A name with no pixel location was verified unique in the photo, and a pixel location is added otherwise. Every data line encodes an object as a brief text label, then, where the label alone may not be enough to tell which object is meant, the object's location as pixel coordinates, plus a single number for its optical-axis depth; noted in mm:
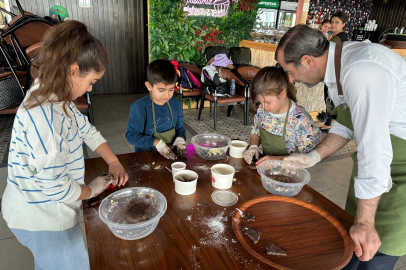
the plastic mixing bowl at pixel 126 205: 917
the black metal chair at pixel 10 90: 2689
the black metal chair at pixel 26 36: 3057
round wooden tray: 865
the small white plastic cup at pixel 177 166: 1311
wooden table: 838
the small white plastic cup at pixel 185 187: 1170
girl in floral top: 1671
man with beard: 898
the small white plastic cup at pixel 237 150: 1577
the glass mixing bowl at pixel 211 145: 1538
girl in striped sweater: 913
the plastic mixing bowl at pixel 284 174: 1208
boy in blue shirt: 1819
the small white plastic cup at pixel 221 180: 1231
